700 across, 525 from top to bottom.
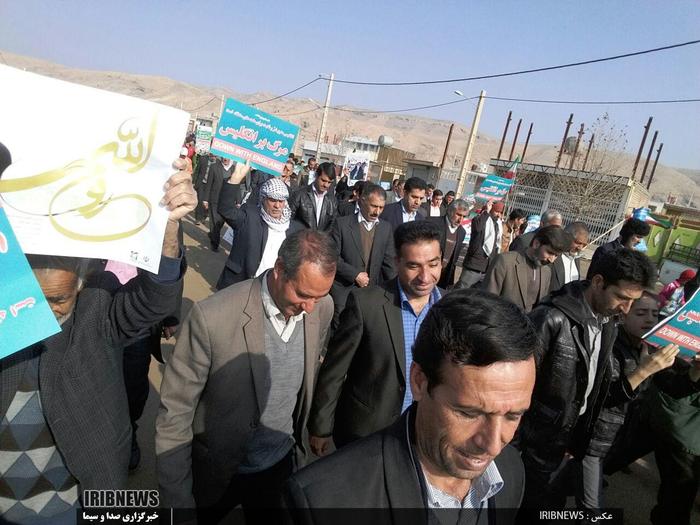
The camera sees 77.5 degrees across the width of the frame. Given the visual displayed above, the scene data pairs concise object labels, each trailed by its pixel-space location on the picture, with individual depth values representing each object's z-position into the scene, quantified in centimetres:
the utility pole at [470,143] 1534
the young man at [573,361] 246
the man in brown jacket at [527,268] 422
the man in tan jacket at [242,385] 187
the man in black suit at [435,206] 849
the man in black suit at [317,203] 626
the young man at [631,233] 552
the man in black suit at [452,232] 660
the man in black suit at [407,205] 583
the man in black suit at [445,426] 111
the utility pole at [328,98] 2388
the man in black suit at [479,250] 675
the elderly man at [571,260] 474
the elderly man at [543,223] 592
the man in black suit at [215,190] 890
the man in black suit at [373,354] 234
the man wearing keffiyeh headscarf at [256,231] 403
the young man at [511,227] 815
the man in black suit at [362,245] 455
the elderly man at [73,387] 147
